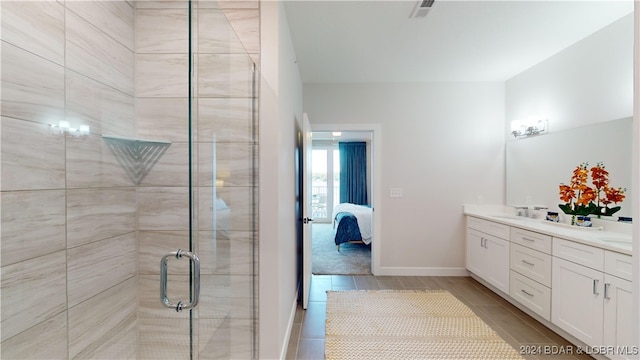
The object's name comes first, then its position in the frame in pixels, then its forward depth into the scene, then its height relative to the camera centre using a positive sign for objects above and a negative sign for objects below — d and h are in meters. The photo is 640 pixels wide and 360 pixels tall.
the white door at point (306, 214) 2.73 -0.37
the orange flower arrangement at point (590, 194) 2.35 -0.14
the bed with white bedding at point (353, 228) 4.79 -0.89
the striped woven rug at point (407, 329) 2.03 -1.29
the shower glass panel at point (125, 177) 1.11 +0.00
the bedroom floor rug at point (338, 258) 3.88 -1.31
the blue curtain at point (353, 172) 7.71 +0.17
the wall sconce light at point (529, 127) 3.13 +0.63
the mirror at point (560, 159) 2.28 +0.20
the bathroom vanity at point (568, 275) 1.78 -0.79
